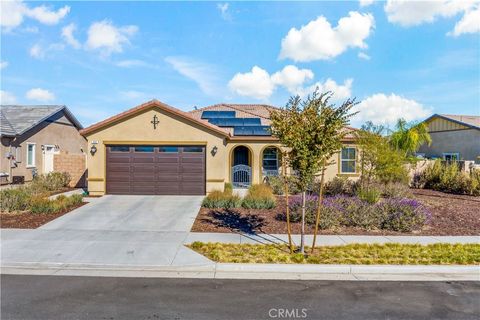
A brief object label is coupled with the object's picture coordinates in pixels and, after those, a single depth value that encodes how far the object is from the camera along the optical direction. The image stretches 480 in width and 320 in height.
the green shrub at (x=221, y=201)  12.55
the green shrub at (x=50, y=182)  15.16
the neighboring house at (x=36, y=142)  19.19
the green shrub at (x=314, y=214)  10.02
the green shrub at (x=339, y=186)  16.58
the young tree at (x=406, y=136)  19.90
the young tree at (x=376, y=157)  14.36
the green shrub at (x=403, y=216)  10.04
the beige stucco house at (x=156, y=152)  15.67
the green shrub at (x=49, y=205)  11.41
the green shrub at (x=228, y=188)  14.53
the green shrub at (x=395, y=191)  14.73
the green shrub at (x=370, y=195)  12.51
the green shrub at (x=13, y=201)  11.62
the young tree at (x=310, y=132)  7.28
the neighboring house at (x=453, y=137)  24.26
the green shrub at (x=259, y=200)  12.36
